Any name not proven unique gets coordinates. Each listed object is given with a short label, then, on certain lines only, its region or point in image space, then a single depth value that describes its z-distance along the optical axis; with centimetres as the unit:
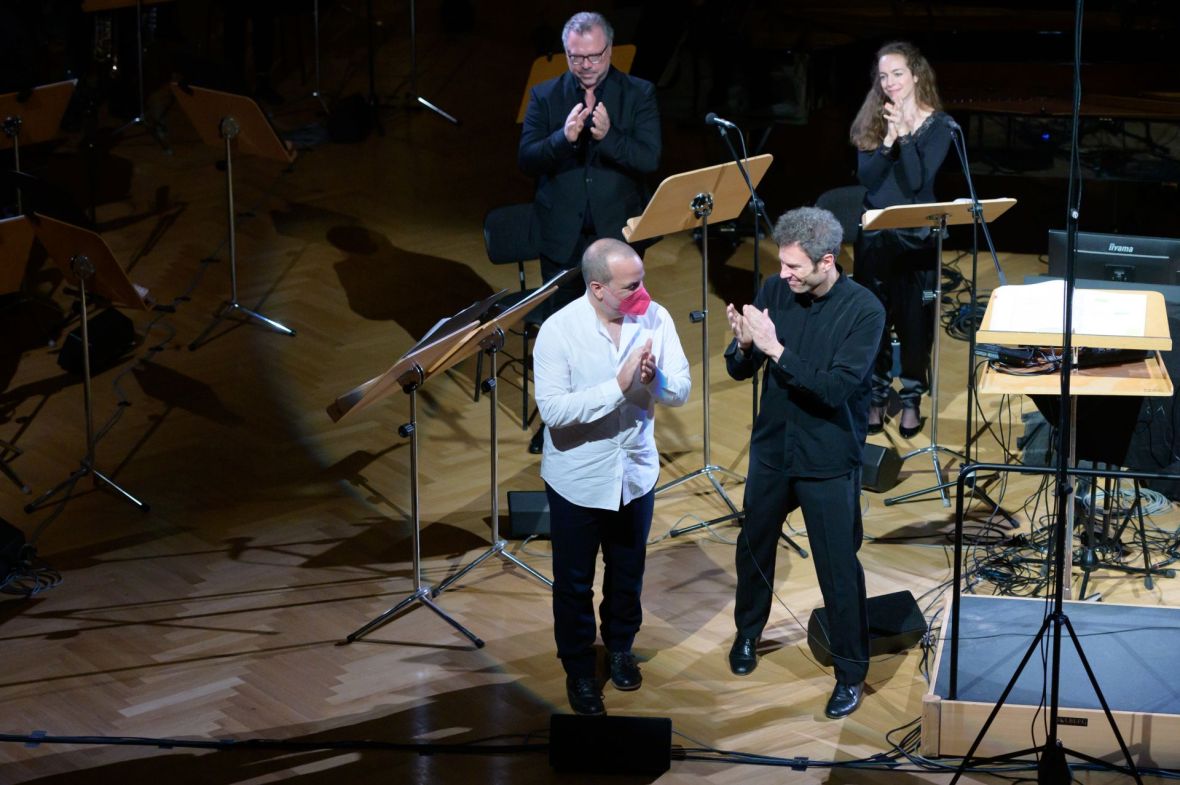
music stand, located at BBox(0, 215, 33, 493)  1197
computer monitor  1119
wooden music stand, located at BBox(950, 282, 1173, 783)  933
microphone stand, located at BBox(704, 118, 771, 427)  1039
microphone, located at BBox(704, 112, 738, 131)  1034
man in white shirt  889
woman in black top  1235
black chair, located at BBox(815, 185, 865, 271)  1384
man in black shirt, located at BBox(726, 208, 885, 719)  894
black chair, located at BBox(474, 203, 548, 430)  1360
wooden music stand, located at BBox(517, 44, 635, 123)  1438
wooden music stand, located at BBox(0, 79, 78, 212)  1448
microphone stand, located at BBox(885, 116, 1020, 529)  1139
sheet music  947
